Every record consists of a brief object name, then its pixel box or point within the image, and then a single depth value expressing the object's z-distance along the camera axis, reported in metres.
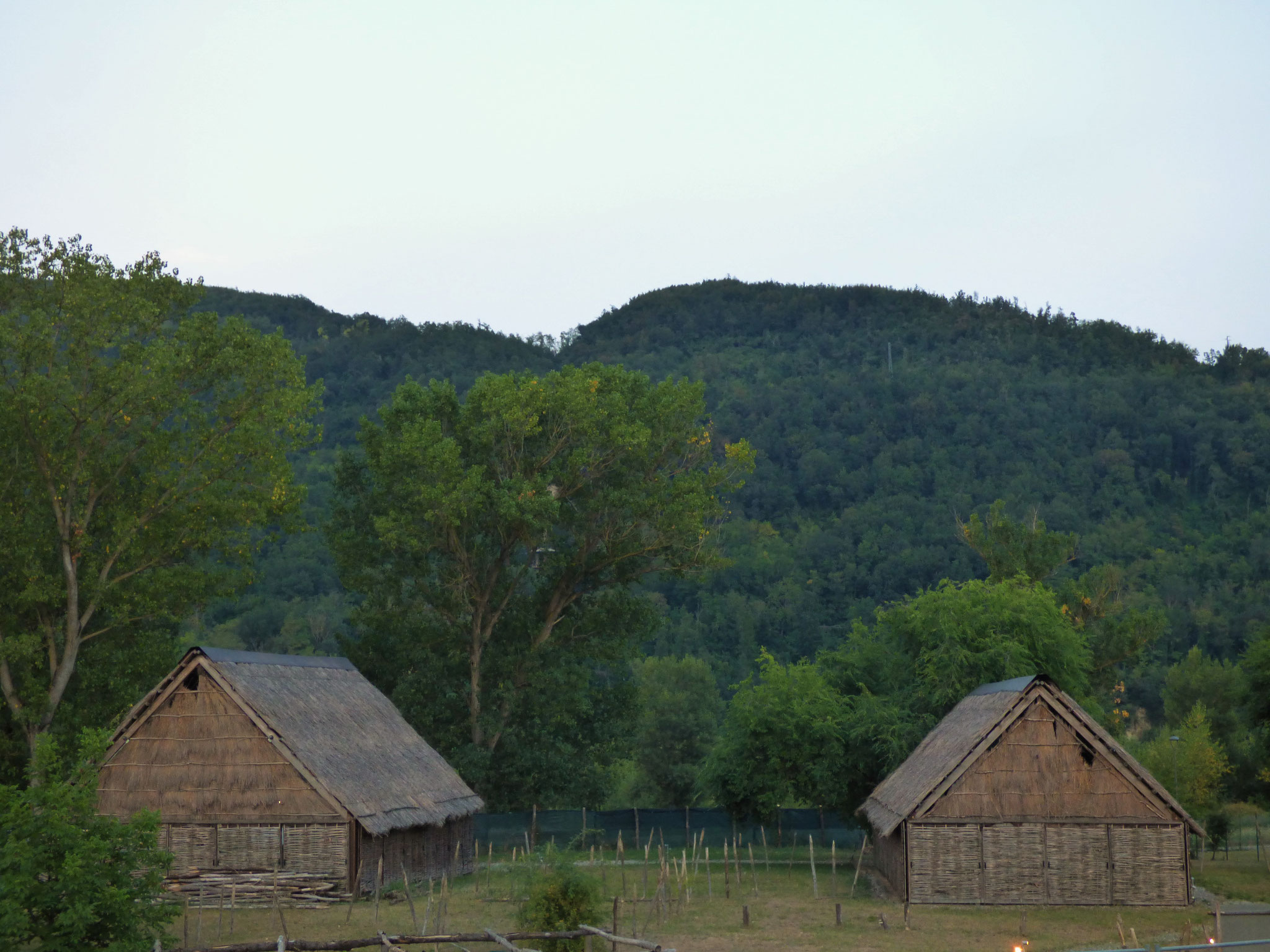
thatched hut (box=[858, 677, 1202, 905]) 26.58
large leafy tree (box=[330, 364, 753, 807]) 40.44
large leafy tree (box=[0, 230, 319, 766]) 32.34
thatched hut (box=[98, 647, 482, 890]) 27.64
